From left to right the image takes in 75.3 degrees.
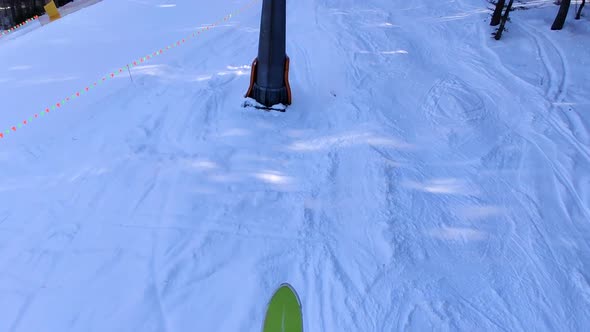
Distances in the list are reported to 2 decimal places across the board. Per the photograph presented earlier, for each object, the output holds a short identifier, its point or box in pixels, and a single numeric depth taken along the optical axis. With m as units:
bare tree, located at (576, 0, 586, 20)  11.56
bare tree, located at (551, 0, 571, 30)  10.90
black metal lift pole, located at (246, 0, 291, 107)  6.64
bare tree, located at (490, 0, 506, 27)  11.45
